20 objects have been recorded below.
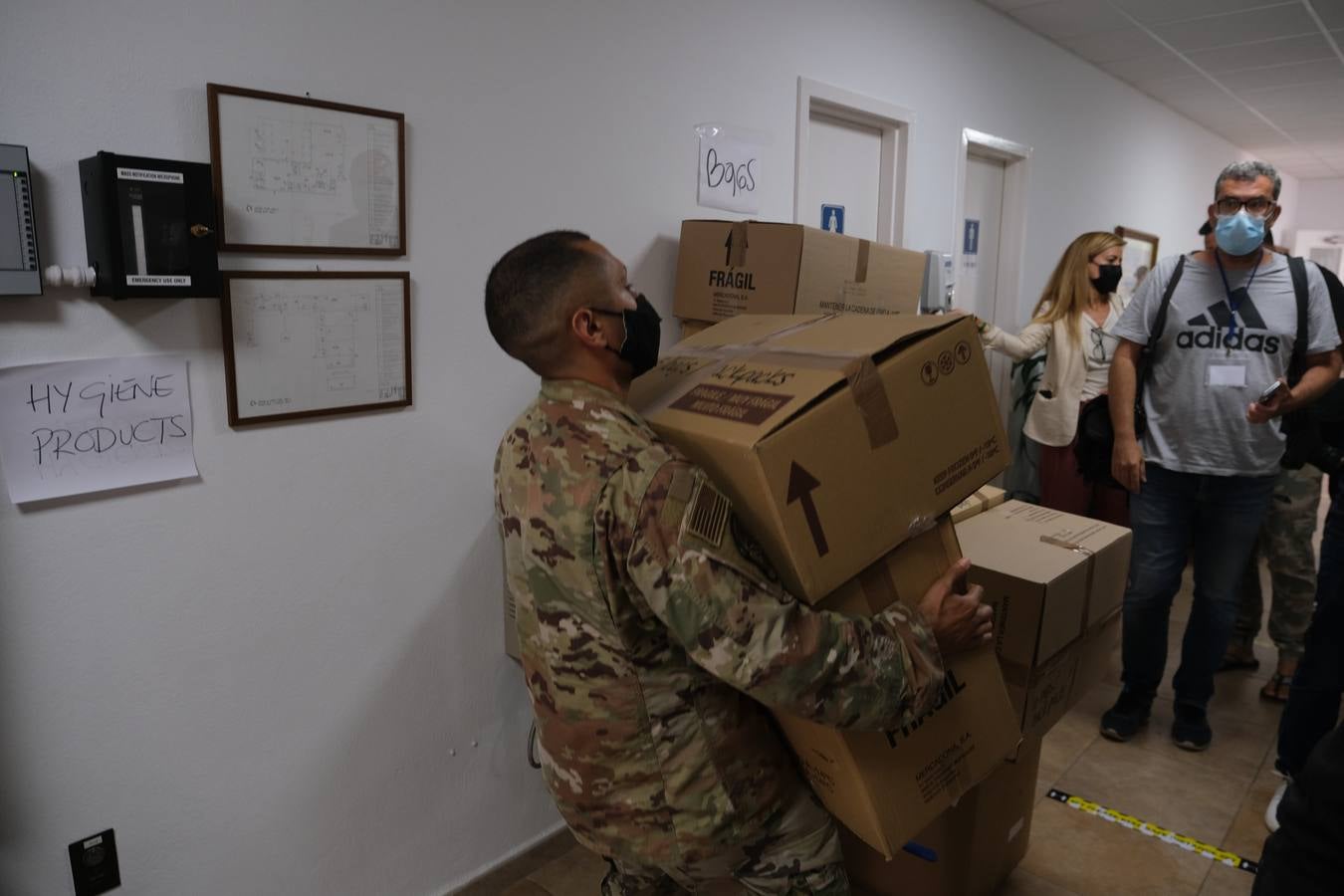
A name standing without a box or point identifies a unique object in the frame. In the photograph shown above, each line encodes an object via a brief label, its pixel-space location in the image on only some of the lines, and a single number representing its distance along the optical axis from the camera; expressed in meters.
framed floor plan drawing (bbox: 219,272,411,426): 1.52
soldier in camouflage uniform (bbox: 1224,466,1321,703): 2.84
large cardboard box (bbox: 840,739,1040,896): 1.79
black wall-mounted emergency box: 1.28
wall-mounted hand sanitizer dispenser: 3.21
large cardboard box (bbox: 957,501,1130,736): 1.60
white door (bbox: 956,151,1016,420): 3.78
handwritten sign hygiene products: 1.31
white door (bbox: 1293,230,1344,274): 8.60
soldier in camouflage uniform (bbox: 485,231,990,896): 1.02
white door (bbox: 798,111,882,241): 2.85
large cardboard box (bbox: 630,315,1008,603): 1.05
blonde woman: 3.34
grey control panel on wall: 1.22
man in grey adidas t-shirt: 2.28
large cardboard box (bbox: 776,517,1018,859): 1.18
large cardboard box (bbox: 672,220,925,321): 2.06
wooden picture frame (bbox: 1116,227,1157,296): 5.21
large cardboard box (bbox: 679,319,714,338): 2.26
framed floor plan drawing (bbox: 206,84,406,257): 1.47
